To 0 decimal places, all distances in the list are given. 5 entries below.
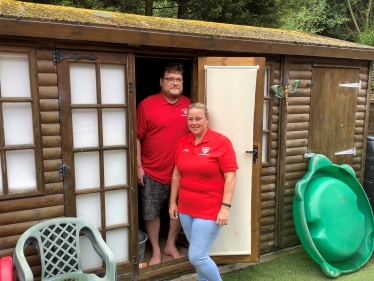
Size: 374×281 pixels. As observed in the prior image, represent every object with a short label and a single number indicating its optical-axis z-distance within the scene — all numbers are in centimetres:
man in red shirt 317
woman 259
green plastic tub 355
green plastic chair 248
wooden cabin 254
